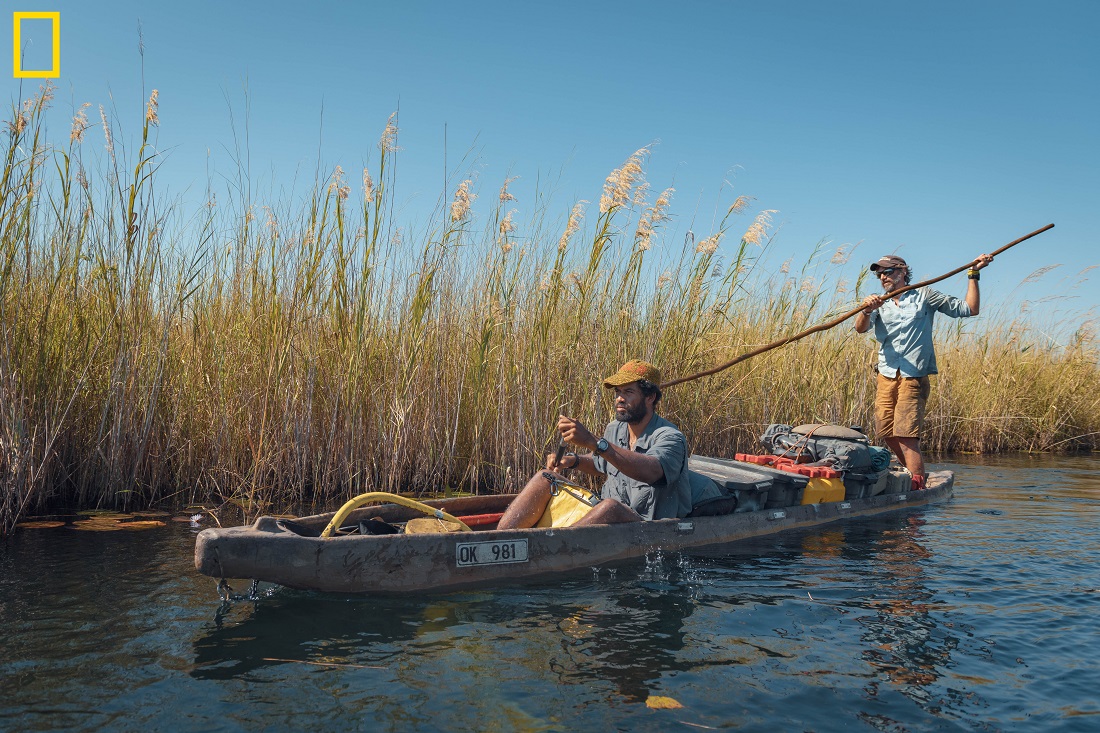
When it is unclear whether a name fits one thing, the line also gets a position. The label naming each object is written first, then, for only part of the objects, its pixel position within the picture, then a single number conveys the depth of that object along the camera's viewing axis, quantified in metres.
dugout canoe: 4.42
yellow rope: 4.86
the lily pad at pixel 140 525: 6.47
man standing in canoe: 8.20
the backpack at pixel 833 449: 7.78
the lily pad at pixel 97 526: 6.36
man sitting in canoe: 5.62
